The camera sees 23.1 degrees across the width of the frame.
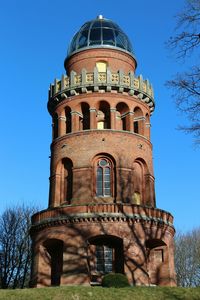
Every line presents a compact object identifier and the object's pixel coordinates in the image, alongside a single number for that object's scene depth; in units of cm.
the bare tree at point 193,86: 1486
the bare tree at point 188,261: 4847
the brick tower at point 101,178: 2847
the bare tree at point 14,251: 4338
